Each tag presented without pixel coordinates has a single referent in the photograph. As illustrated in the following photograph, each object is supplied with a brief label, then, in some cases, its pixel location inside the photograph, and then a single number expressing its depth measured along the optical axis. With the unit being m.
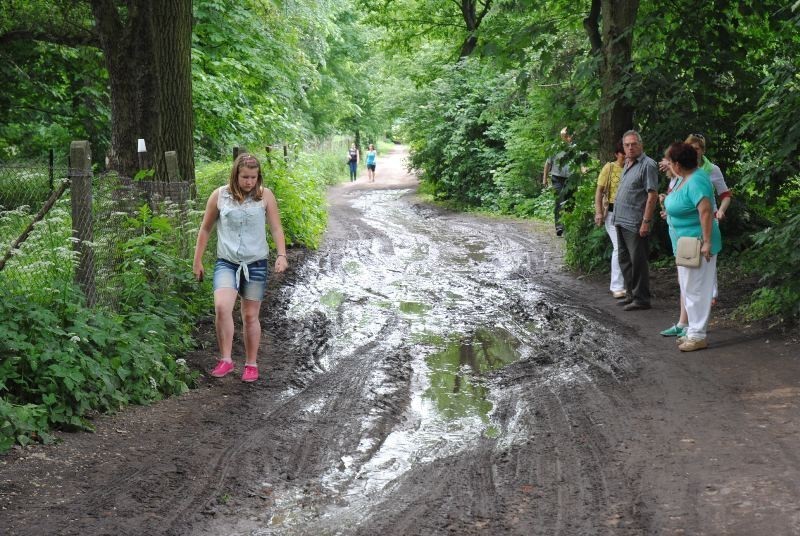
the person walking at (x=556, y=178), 18.25
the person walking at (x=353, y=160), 47.78
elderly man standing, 10.48
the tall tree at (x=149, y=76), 11.05
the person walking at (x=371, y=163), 46.84
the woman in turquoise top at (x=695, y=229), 8.38
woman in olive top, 11.44
